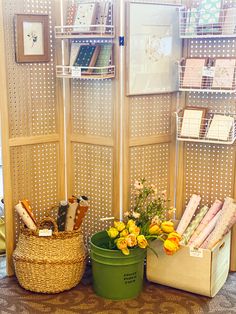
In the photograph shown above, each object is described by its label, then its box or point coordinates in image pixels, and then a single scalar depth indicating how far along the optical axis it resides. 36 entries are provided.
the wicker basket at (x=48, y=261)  3.06
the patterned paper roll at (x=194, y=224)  3.15
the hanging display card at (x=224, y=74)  3.05
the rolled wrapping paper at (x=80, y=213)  3.13
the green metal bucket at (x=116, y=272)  2.98
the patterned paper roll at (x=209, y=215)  3.22
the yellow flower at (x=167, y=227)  3.02
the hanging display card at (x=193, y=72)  3.15
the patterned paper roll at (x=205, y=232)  3.11
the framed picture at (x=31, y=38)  3.10
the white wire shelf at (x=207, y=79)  3.06
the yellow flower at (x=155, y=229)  3.01
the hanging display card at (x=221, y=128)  3.12
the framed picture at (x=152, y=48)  3.04
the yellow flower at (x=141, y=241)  2.93
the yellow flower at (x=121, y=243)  2.91
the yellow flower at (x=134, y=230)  2.97
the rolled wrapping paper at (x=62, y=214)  3.15
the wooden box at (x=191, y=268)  2.98
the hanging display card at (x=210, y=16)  3.04
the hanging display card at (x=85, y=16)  3.04
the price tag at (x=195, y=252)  2.97
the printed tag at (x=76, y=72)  3.08
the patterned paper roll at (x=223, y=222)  3.10
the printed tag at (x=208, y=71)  3.11
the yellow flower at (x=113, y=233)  2.97
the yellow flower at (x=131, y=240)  2.90
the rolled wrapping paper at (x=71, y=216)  3.16
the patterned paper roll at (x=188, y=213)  3.25
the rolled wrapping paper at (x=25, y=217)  3.13
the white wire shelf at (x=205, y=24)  3.02
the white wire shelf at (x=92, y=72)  3.03
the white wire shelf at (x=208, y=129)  3.12
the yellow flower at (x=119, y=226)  3.00
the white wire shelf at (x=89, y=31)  3.00
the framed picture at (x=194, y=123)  3.20
